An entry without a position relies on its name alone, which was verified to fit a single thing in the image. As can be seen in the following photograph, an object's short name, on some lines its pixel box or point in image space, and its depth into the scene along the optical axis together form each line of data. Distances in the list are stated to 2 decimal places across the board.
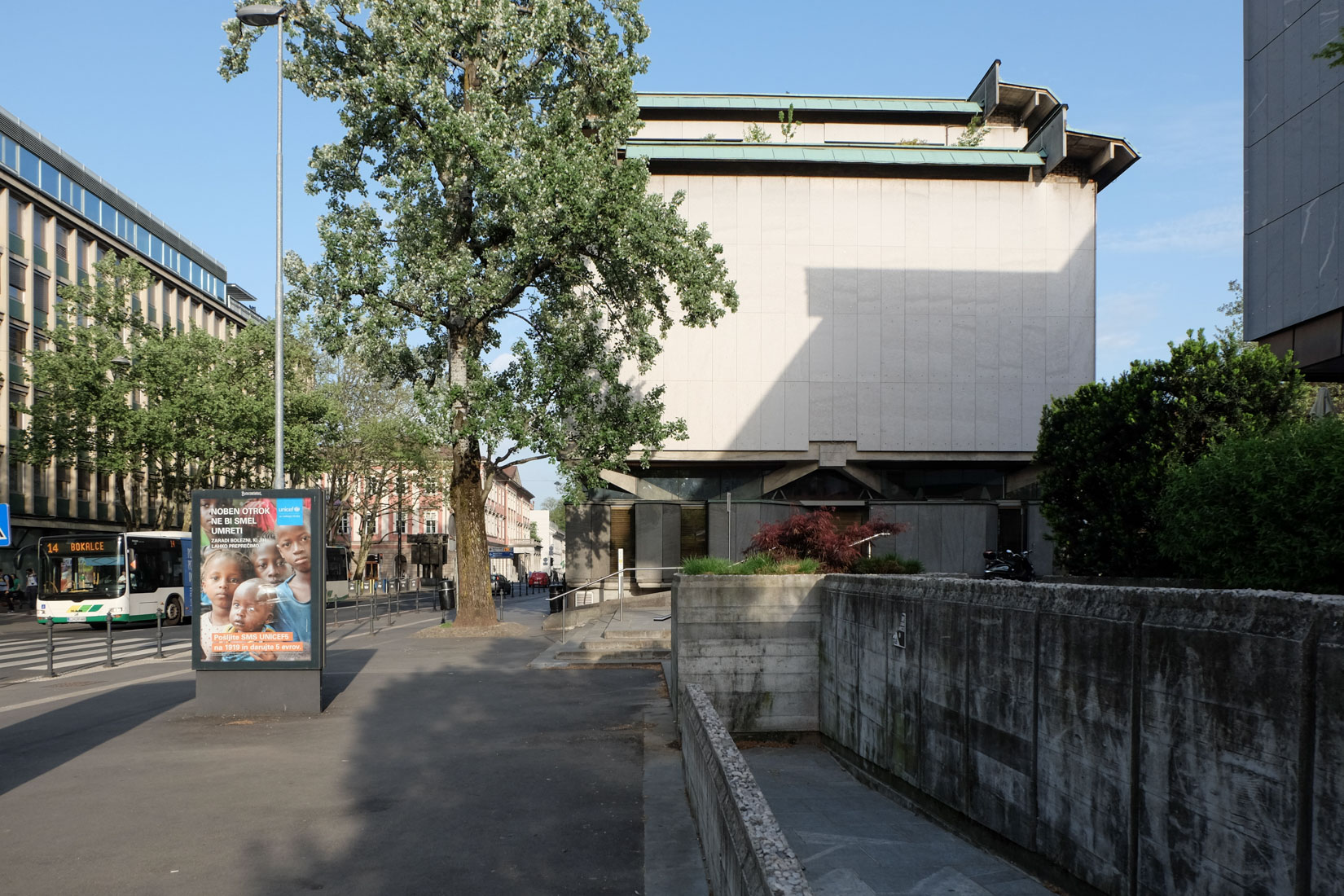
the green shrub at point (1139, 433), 16.92
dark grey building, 20.14
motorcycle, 20.70
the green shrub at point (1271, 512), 10.44
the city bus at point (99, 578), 29.69
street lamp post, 21.88
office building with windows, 47.84
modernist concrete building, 36.72
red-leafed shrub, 13.46
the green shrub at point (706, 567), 12.88
